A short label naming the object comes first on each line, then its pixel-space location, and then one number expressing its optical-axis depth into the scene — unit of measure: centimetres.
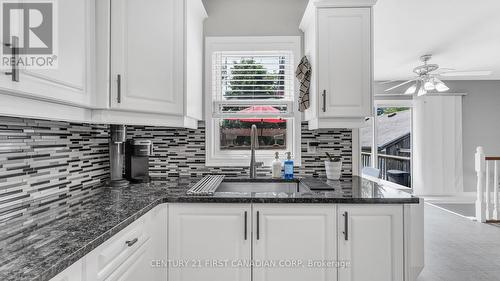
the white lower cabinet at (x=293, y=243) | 162
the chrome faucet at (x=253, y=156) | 225
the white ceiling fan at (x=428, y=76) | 414
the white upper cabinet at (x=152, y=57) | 160
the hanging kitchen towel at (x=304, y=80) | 214
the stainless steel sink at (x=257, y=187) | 224
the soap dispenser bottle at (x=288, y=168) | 222
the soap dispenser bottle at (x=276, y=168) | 227
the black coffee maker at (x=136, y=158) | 208
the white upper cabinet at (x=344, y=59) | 200
